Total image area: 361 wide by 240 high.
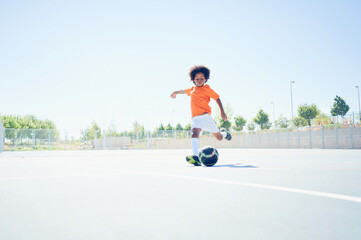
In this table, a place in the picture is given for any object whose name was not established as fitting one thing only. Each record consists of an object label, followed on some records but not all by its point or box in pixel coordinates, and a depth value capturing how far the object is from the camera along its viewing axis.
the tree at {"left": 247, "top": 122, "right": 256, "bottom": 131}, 40.28
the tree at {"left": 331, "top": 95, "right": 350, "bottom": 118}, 45.58
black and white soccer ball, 5.93
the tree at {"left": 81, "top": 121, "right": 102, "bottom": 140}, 35.53
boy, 6.38
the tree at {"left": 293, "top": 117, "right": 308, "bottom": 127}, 44.69
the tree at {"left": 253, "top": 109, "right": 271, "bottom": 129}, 47.09
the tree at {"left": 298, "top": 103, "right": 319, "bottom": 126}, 44.66
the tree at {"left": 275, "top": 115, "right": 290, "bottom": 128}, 40.25
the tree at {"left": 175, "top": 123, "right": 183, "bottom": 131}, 67.31
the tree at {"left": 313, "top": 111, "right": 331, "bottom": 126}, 27.21
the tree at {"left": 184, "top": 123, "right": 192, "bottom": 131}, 61.66
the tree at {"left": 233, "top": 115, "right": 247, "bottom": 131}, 50.19
